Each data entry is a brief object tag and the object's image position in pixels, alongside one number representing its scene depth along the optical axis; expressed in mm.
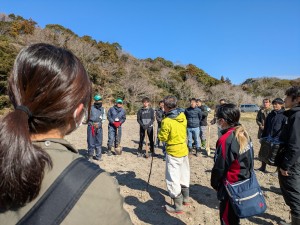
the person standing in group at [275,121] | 4977
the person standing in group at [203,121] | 8609
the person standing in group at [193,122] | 7711
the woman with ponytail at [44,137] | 794
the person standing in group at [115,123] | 7968
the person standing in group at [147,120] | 7902
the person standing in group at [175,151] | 4070
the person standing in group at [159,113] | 8844
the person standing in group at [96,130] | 7238
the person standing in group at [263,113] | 6707
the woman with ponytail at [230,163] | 2666
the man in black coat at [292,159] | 3100
